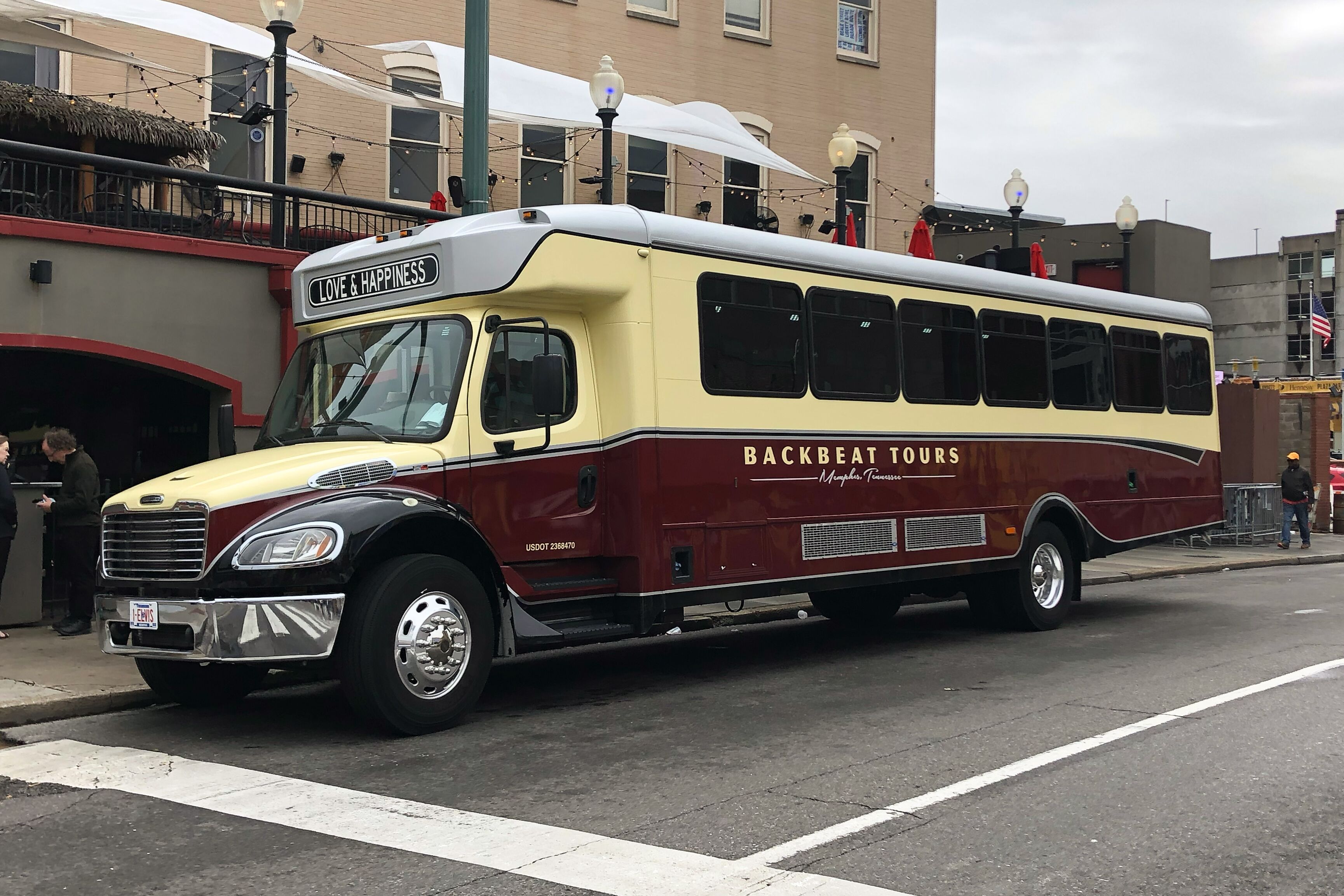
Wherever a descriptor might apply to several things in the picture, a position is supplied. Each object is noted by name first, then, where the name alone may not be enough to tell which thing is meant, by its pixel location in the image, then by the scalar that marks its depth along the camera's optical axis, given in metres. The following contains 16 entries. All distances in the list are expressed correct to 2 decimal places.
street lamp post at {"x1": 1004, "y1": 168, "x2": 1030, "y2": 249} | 20.92
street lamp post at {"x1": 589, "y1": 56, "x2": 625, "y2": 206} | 15.62
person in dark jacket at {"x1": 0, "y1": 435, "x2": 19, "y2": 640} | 11.06
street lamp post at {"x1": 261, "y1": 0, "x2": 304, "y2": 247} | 14.59
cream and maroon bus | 7.61
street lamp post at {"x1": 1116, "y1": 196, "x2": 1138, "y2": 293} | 23.33
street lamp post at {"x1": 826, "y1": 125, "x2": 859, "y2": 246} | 18.14
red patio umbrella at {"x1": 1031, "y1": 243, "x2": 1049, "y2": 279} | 15.81
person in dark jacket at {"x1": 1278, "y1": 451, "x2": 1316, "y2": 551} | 25.53
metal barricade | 25.72
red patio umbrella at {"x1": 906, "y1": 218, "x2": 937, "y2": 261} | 14.09
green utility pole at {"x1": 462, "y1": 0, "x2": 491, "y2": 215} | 11.77
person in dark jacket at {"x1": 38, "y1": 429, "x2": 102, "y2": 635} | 11.52
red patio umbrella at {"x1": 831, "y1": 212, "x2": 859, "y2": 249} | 18.58
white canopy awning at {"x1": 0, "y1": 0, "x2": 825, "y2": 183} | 14.16
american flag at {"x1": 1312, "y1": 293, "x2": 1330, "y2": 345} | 48.78
